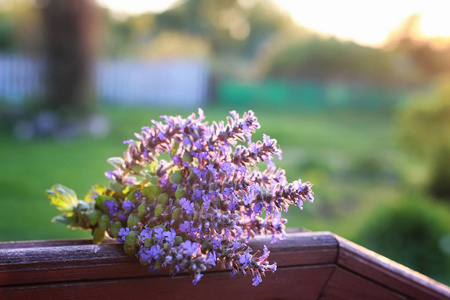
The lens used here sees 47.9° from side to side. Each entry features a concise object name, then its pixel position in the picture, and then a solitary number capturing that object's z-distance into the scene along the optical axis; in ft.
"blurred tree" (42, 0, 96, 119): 24.06
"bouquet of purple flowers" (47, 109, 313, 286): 2.65
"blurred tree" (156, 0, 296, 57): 62.39
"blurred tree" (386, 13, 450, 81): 33.68
